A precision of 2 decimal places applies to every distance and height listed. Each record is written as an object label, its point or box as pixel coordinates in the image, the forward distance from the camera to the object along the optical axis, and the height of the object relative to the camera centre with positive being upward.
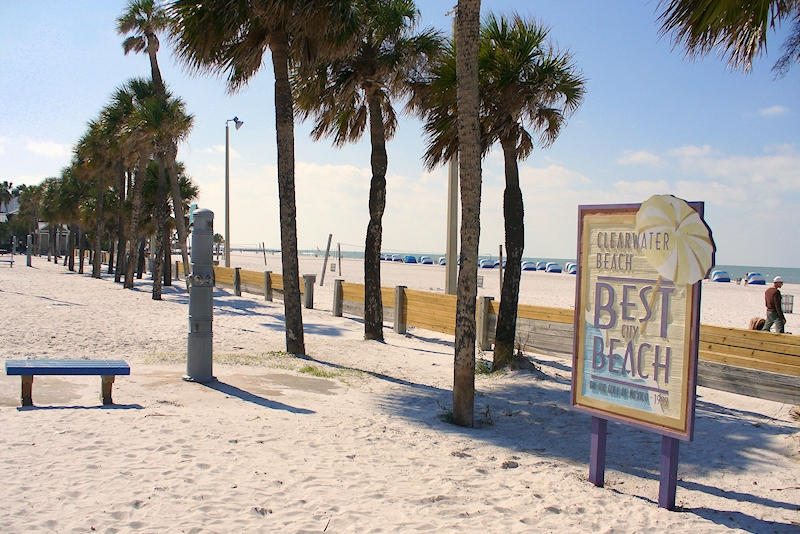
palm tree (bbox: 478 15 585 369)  9.80 +2.57
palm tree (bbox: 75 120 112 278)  28.90 +3.89
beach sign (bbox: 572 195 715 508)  4.54 -0.41
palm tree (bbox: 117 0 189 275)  21.73 +7.59
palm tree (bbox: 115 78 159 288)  20.75 +3.78
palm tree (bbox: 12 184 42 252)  72.08 +4.21
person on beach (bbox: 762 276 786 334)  12.62 -0.84
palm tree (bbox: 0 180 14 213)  111.99 +8.48
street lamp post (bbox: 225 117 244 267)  30.75 +2.63
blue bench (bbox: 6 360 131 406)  6.12 -1.27
